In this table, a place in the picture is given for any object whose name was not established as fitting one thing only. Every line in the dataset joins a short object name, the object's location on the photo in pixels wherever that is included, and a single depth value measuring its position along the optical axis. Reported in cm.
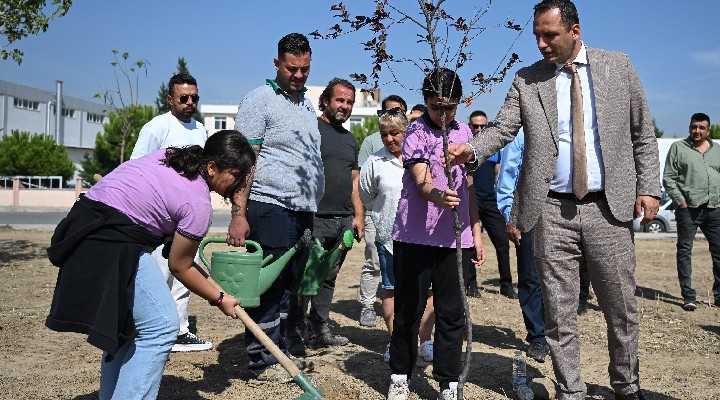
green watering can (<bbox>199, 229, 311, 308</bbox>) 408
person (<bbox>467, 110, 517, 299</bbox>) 846
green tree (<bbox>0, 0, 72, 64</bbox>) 1112
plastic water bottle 445
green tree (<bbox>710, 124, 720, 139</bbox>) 4688
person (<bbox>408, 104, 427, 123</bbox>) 762
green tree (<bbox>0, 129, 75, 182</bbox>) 4106
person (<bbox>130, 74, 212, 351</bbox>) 550
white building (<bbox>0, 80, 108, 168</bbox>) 5534
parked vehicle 2104
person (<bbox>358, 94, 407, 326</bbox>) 689
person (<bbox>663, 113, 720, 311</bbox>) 837
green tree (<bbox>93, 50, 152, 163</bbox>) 1642
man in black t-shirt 586
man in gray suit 402
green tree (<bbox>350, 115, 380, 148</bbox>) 5419
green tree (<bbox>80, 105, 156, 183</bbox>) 4097
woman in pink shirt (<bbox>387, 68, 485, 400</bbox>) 428
